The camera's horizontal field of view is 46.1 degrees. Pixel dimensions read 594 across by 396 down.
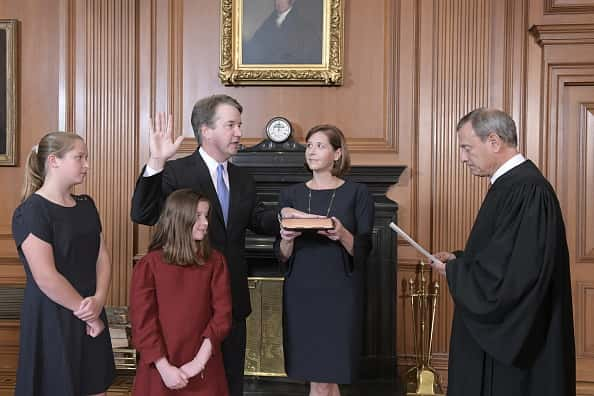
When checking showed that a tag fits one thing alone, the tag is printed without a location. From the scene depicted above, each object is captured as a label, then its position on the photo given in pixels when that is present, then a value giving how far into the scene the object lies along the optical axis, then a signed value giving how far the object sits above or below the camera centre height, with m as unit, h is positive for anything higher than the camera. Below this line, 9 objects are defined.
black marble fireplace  4.89 -0.50
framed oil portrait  5.15 +1.04
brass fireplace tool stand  4.70 -1.05
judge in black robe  2.60 -0.38
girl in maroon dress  2.88 -0.53
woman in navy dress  3.36 -0.50
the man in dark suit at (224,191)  3.14 -0.05
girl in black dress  2.92 -0.43
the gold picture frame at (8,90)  5.44 +0.70
